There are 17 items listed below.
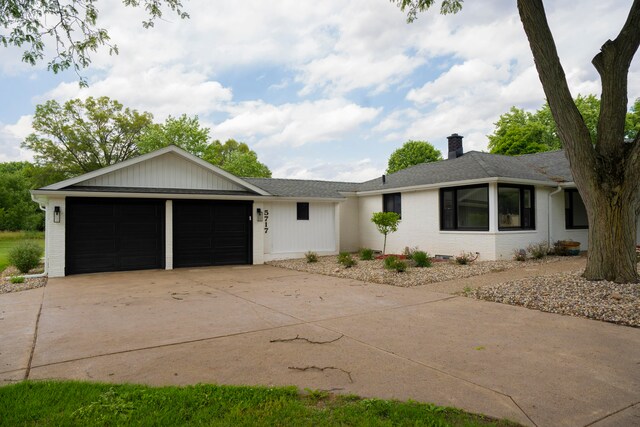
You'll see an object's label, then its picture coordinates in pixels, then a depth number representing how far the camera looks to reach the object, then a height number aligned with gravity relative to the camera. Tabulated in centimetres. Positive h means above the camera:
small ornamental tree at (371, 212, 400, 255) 1258 +8
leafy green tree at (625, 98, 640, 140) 2830 +749
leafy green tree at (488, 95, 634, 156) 3090 +803
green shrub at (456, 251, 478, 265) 1132 -113
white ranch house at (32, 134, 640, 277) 1095 +27
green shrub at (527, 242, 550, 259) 1188 -93
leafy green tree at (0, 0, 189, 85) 582 +308
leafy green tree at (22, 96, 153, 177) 3244 +786
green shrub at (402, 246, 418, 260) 1338 -107
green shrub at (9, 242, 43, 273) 1112 -102
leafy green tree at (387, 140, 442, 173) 3725 +670
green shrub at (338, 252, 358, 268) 1130 -119
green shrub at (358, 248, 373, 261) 1281 -114
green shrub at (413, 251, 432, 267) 1085 -109
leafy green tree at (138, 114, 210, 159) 3197 +774
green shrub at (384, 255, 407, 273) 995 -115
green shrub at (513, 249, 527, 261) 1156 -105
